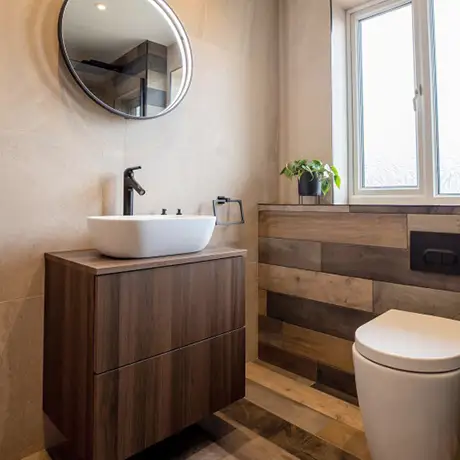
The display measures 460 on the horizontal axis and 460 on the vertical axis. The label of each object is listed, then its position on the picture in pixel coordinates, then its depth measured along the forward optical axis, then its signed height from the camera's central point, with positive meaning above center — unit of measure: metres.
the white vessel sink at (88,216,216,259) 1.21 +0.03
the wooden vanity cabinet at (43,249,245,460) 1.13 -0.35
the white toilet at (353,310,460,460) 1.06 -0.44
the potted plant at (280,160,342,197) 2.00 +0.38
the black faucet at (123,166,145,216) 1.54 +0.24
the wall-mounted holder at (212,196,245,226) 1.96 +0.23
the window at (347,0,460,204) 1.88 +0.79
